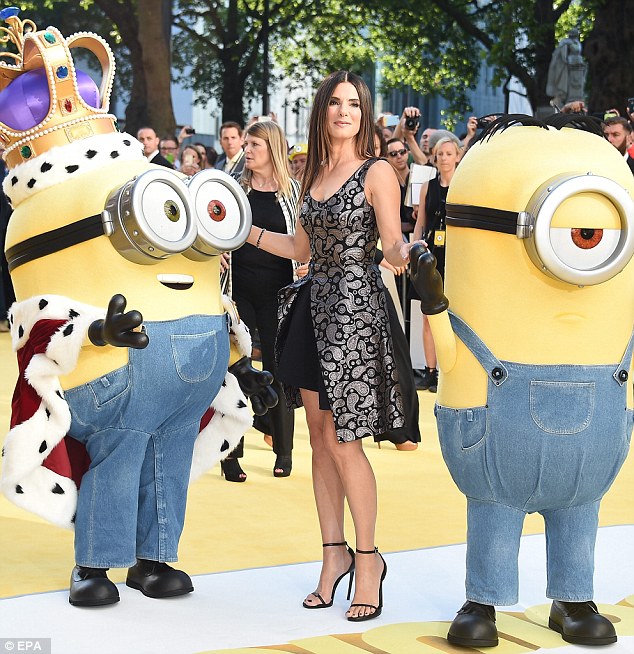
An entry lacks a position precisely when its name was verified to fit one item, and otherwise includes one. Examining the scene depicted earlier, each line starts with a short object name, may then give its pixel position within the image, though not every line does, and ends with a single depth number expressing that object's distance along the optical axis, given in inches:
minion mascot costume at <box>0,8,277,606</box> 156.9
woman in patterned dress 161.8
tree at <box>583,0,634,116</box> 677.9
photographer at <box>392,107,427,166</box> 435.5
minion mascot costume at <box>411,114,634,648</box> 140.6
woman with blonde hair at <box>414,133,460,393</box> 345.7
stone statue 620.4
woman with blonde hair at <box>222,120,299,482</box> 255.1
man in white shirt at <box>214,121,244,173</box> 422.9
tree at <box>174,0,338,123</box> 1038.4
